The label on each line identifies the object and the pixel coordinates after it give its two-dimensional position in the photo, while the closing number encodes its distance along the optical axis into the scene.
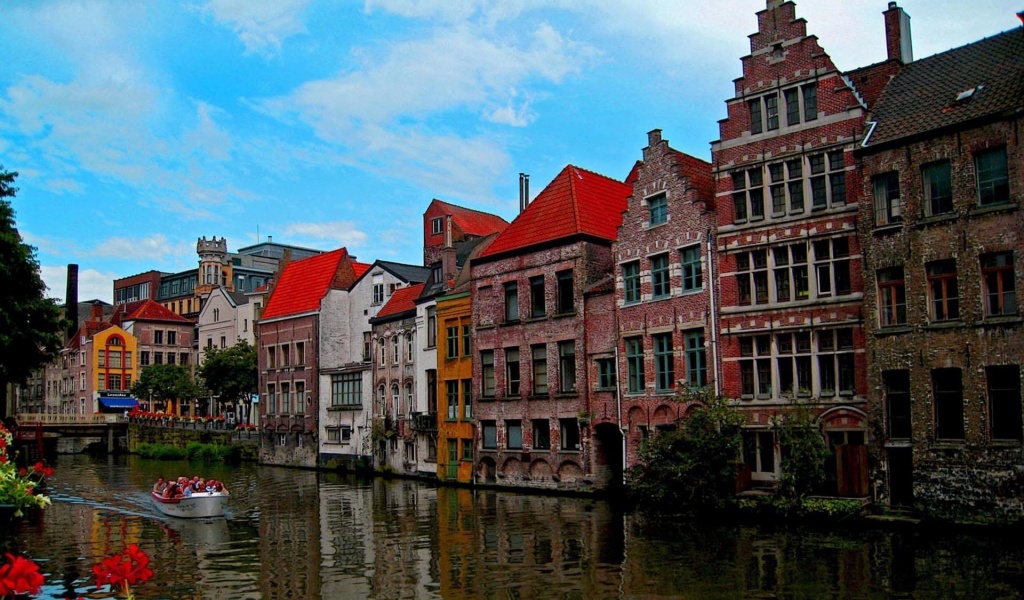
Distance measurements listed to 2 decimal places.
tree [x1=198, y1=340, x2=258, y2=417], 71.62
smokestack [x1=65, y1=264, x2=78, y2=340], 105.19
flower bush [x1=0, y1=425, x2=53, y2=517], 18.62
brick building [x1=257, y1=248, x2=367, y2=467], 60.44
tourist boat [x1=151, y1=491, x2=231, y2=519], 33.66
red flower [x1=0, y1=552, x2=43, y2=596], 6.79
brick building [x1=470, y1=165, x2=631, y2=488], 39.72
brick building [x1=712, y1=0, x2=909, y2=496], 30.19
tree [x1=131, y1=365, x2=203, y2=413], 87.84
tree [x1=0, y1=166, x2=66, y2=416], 34.94
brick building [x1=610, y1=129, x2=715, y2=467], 34.94
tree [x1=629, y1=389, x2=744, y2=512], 30.72
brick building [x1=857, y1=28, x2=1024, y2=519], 25.77
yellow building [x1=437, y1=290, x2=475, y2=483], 45.47
